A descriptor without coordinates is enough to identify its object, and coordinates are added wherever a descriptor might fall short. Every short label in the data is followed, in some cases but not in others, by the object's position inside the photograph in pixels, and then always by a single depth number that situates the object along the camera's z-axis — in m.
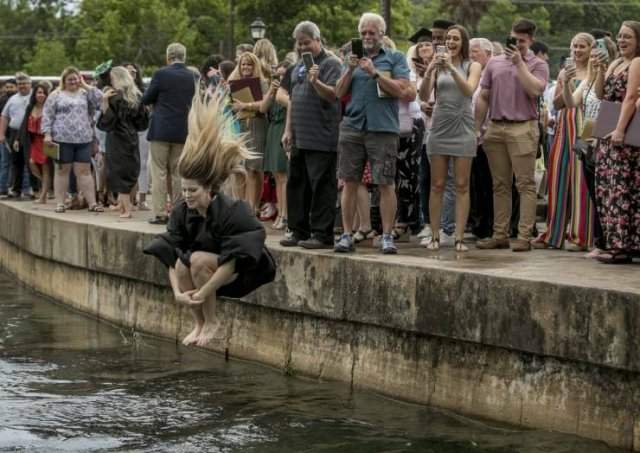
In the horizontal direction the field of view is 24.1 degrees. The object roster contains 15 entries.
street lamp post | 33.53
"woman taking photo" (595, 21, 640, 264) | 11.57
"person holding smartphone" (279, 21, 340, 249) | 13.31
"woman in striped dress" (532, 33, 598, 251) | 13.10
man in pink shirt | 13.09
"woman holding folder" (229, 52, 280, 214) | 15.84
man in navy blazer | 16.47
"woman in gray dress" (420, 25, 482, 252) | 13.05
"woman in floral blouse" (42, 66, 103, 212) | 18.72
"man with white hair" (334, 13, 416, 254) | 12.91
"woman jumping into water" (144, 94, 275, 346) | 9.99
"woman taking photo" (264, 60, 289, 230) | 15.68
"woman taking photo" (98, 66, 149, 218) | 18.08
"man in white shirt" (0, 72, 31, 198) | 22.70
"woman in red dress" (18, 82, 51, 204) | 21.23
